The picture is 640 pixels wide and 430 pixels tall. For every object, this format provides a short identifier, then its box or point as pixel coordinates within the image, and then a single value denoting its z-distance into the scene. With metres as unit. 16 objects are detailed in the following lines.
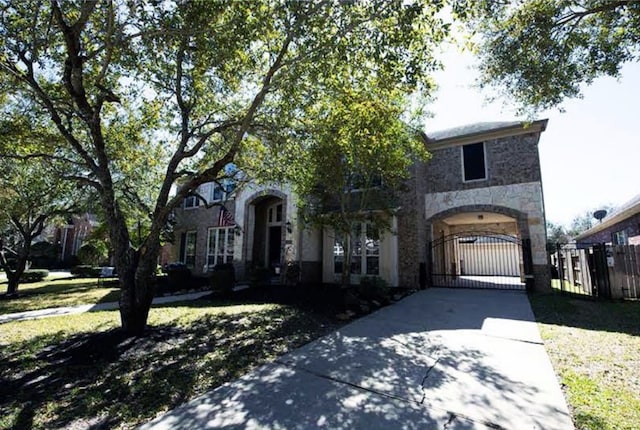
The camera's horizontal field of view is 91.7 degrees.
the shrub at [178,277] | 14.02
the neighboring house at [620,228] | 13.11
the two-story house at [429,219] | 11.52
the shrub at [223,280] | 11.69
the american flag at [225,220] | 14.15
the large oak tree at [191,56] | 5.20
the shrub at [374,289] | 9.40
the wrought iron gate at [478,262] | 13.14
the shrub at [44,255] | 29.43
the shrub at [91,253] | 23.37
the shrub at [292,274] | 13.44
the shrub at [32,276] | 17.91
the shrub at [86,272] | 21.41
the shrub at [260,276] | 13.73
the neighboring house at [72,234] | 36.31
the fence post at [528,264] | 11.12
